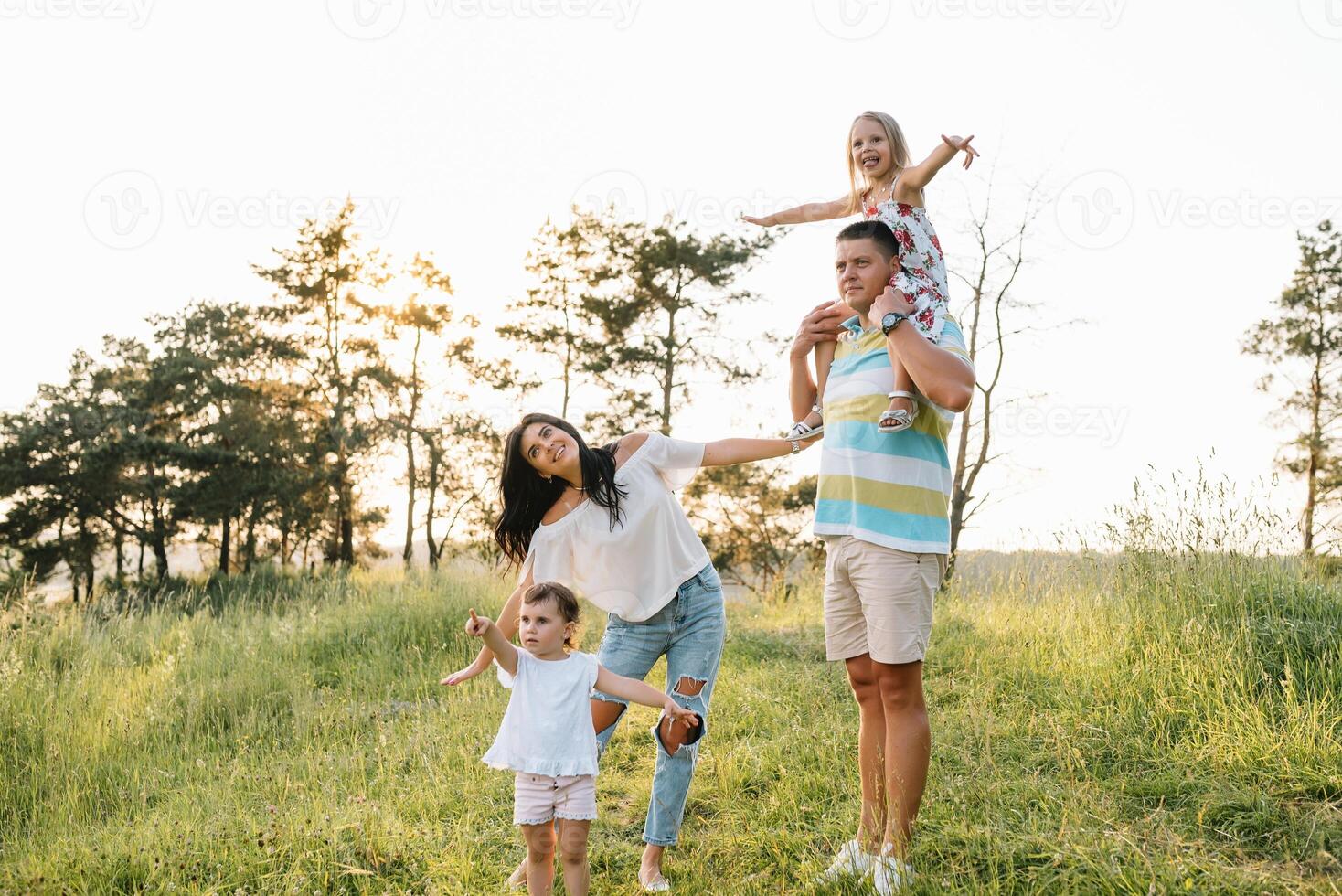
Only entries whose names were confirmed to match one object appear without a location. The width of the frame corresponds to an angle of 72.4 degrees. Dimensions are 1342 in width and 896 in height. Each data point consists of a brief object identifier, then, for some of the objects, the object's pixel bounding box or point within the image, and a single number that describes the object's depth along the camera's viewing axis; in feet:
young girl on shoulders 9.71
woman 11.22
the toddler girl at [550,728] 10.02
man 9.39
